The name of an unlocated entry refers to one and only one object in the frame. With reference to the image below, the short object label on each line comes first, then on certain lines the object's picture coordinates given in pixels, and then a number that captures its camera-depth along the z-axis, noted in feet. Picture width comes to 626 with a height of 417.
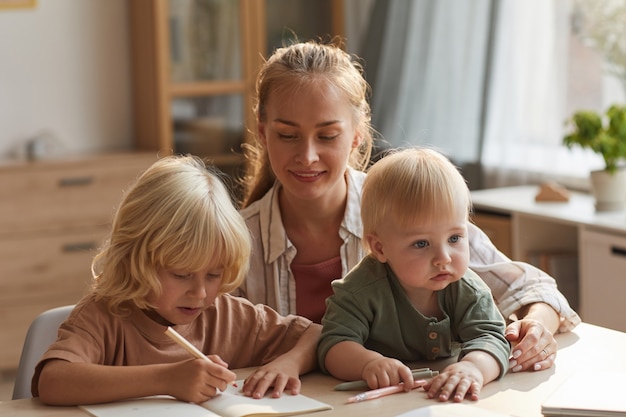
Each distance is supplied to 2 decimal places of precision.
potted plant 11.94
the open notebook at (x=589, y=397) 6.73
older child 7.04
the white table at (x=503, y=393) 6.91
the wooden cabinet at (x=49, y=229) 15.20
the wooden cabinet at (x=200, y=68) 16.45
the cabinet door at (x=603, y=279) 11.39
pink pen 7.03
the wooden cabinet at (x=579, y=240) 11.45
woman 8.35
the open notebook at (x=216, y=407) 6.85
